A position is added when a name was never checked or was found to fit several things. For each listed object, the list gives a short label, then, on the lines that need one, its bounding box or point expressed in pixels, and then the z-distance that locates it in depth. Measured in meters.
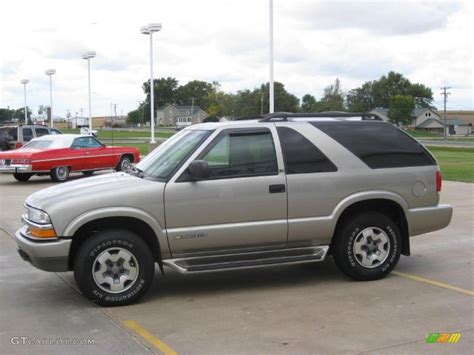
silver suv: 5.70
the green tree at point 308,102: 141.00
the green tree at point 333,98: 133.65
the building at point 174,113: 123.00
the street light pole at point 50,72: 52.48
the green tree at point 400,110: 122.31
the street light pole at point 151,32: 33.50
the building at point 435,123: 136.88
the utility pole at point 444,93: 114.12
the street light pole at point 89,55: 41.08
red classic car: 18.31
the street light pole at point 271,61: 21.98
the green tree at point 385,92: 143.88
